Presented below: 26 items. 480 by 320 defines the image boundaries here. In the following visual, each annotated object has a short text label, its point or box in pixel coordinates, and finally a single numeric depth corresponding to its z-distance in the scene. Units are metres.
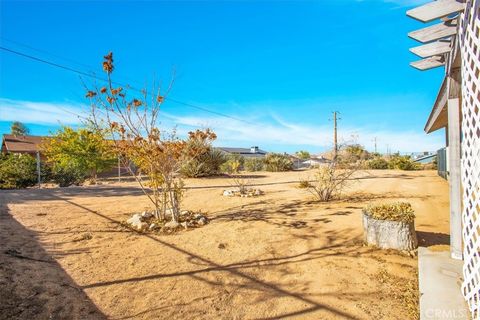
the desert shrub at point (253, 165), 22.30
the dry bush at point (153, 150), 4.93
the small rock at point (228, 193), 8.80
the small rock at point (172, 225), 4.97
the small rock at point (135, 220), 5.16
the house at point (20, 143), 24.28
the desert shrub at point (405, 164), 21.62
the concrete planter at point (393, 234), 3.56
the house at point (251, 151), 50.31
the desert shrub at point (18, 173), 11.63
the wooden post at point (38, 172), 11.27
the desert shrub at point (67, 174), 13.49
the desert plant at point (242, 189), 8.76
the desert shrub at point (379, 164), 24.05
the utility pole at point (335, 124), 25.04
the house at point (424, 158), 30.61
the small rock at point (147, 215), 5.52
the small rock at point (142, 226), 4.93
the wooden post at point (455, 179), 3.02
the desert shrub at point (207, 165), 14.27
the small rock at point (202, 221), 5.22
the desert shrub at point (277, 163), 21.42
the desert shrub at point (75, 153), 14.26
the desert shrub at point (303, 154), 49.25
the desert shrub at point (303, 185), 9.82
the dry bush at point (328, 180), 7.41
